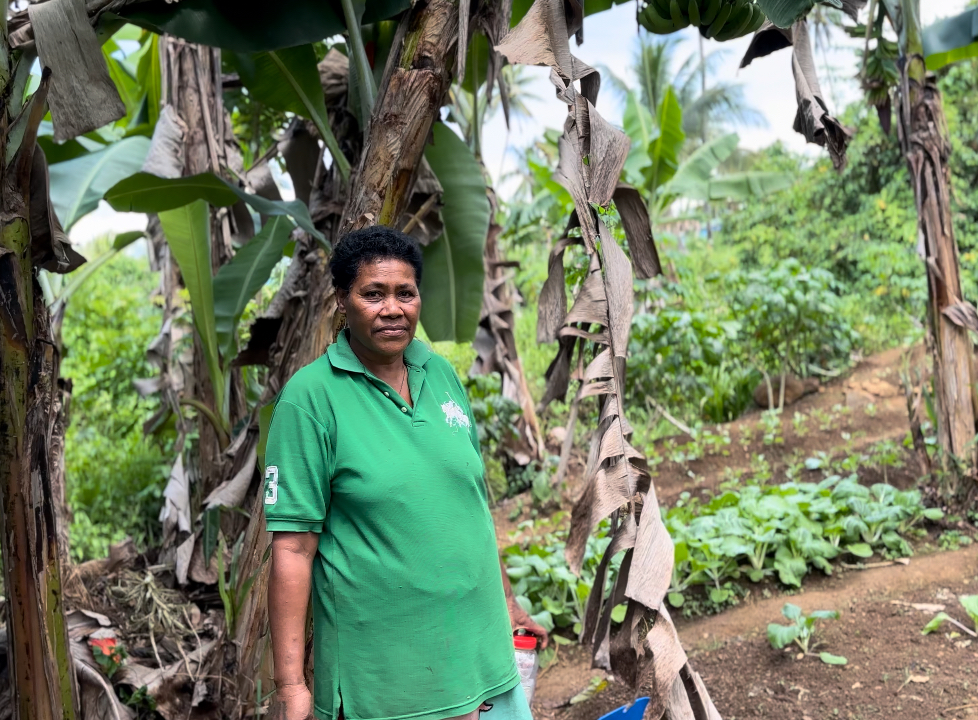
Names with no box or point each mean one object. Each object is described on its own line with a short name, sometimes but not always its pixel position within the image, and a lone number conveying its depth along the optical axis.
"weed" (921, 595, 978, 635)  2.72
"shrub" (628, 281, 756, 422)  6.14
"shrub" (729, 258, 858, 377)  6.52
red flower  2.64
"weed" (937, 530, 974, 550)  3.67
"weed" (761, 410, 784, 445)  5.68
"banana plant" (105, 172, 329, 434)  3.04
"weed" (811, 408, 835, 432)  6.00
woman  1.44
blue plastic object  2.11
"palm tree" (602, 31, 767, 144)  16.91
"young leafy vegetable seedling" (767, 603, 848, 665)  2.76
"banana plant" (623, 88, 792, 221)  7.29
